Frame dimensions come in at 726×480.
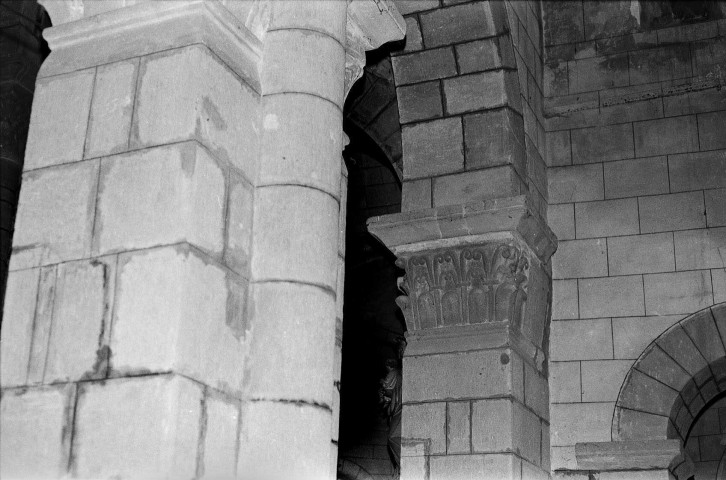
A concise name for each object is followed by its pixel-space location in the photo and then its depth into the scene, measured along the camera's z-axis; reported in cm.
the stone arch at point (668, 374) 499
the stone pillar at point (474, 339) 461
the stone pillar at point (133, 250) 213
